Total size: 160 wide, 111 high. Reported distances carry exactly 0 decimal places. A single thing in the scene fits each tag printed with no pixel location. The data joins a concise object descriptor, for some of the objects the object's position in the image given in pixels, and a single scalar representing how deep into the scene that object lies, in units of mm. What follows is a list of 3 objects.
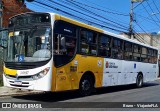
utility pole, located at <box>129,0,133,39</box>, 31938
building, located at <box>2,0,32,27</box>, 24062
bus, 11195
